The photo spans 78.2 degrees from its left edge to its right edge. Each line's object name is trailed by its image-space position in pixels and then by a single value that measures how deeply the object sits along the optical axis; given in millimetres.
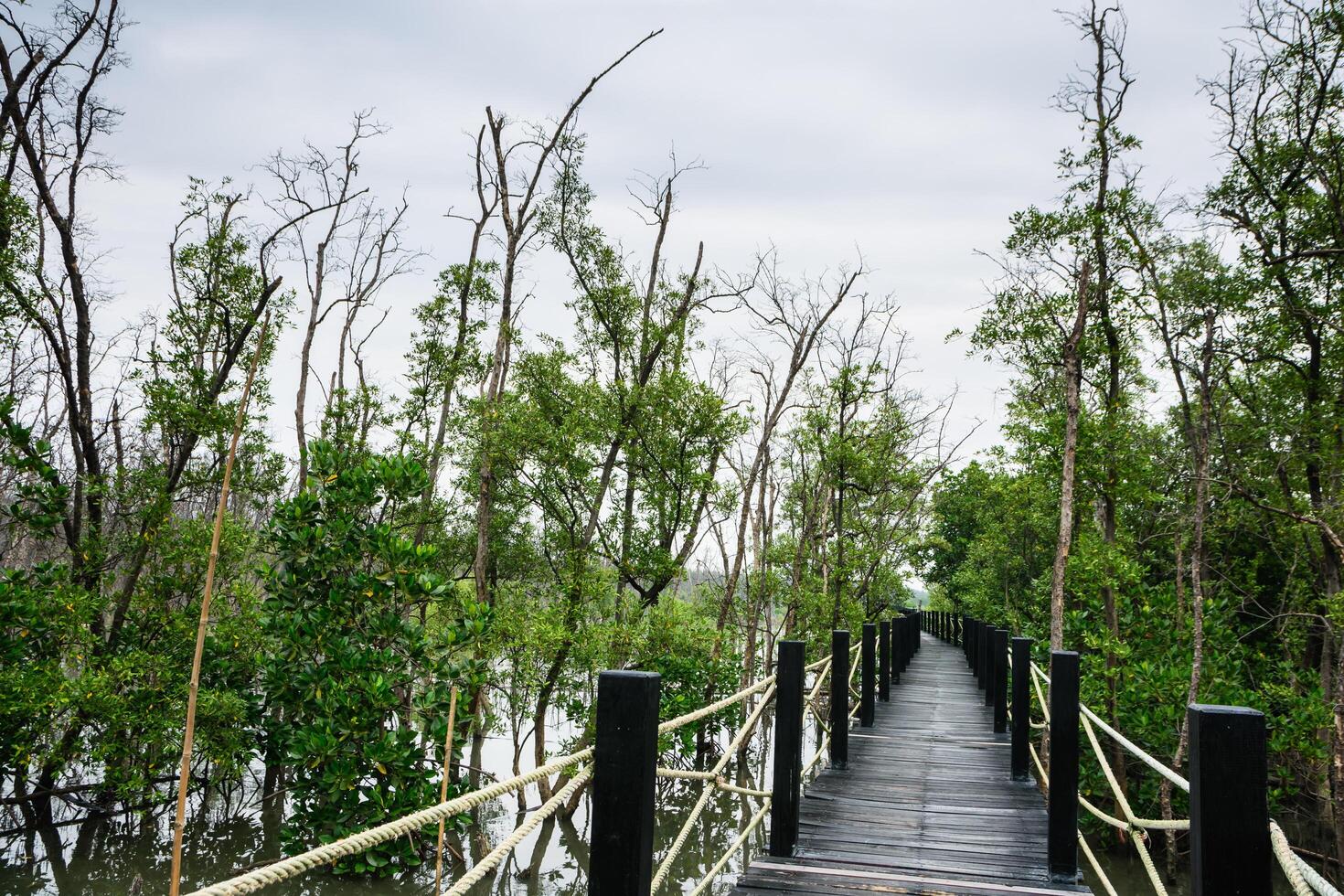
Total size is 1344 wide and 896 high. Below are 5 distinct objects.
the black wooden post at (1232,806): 2164
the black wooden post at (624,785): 2436
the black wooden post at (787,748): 4664
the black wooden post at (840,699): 6441
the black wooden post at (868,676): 8703
